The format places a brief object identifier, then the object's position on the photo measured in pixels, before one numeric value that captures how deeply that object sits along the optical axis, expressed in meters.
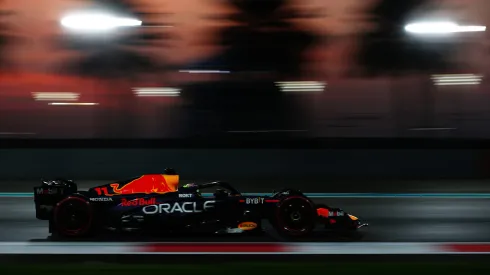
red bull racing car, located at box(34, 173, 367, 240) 16.11
